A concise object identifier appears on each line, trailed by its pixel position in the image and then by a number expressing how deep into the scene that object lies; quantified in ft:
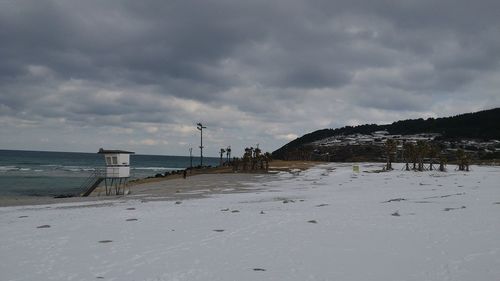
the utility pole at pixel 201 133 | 254.06
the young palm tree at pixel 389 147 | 182.76
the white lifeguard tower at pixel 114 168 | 132.05
